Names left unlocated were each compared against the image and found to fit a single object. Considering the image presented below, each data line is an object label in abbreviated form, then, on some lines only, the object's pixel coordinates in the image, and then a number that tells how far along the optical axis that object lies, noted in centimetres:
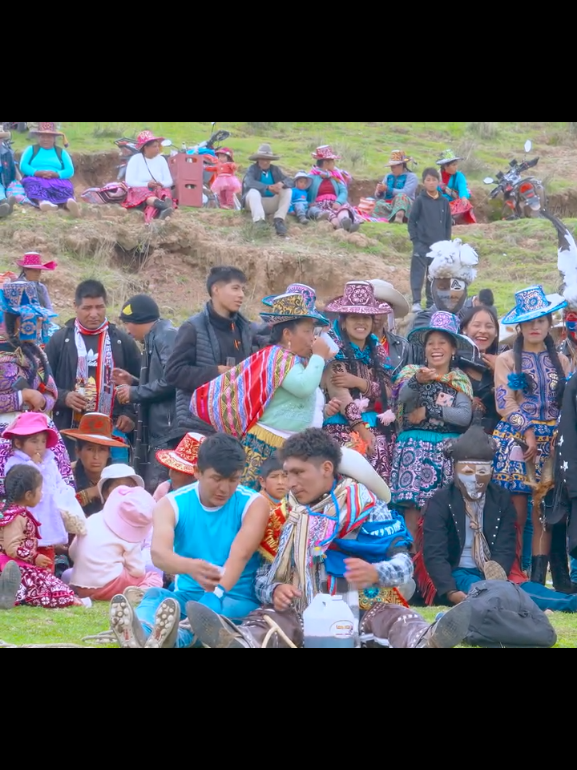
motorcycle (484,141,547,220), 4212
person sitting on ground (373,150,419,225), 3787
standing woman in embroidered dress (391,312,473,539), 1569
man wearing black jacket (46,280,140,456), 1745
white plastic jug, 1092
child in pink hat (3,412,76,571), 1505
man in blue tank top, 1143
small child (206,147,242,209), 3778
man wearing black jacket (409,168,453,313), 3056
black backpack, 1177
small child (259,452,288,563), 1177
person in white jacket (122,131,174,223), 3362
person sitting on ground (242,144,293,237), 3581
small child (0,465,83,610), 1402
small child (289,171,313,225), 3722
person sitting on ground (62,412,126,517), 1689
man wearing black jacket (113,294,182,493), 1711
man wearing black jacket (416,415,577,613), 1455
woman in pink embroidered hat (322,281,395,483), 1600
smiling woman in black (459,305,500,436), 1687
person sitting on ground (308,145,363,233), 3725
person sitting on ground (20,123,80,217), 3183
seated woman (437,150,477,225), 3390
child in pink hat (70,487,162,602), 1498
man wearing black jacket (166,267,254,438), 1572
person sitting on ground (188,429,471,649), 1120
